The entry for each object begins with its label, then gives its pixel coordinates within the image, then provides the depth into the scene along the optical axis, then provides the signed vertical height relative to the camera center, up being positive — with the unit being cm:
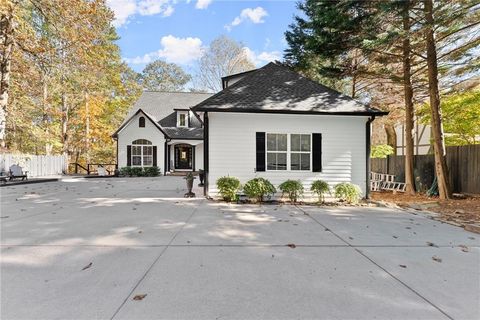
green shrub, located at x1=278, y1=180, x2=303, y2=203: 870 -90
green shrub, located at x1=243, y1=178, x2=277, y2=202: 862 -90
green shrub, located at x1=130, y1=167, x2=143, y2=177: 1973 -80
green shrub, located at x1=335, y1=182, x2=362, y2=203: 867 -102
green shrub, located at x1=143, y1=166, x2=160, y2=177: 1988 -74
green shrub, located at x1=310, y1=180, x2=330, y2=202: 870 -91
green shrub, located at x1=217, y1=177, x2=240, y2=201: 863 -85
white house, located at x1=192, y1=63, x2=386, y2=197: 922 +72
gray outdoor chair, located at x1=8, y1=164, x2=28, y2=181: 1403 -59
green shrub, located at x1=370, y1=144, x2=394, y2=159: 1992 +68
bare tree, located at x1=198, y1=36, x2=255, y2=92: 2756 +1064
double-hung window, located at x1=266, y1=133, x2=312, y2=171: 945 +33
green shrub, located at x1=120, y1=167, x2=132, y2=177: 1975 -72
